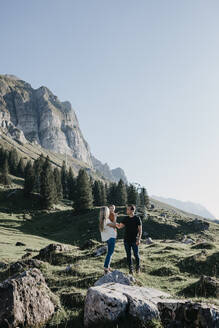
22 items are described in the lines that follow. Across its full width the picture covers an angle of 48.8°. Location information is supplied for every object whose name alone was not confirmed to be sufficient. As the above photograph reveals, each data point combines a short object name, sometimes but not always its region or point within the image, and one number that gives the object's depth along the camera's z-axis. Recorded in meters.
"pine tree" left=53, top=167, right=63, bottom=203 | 100.43
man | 12.97
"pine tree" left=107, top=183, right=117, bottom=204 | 101.55
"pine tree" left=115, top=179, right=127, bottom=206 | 99.12
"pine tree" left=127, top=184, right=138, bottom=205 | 90.51
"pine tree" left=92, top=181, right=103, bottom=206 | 99.62
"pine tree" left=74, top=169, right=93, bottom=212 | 79.19
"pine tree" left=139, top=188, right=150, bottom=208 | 96.75
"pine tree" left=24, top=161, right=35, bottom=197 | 90.19
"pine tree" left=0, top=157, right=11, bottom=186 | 105.69
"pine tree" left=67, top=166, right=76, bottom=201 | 117.25
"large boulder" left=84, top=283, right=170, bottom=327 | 6.57
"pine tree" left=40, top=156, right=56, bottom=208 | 85.80
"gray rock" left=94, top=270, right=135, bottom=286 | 9.60
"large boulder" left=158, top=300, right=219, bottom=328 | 5.23
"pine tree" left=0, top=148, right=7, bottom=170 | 128.52
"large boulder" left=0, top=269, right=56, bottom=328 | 6.45
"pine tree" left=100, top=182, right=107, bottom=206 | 98.75
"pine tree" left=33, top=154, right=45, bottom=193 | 104.00
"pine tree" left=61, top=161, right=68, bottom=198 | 124.47
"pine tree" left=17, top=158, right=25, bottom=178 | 140.12
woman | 12.05
